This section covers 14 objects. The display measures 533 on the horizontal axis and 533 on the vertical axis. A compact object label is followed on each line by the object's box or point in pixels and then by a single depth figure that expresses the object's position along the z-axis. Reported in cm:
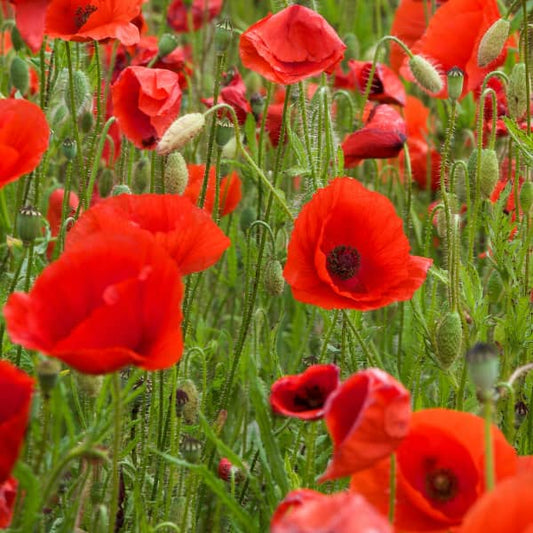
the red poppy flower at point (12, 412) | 194
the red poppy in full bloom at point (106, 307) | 194
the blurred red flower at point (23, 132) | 208
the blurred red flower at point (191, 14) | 278
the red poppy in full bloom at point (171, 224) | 204
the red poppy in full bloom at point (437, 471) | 195
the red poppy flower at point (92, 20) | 222
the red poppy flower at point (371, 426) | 193
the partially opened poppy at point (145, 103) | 223
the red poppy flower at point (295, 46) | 221
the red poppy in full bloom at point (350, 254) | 211
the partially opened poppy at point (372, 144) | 228
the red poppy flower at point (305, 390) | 201
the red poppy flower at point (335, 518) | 186
